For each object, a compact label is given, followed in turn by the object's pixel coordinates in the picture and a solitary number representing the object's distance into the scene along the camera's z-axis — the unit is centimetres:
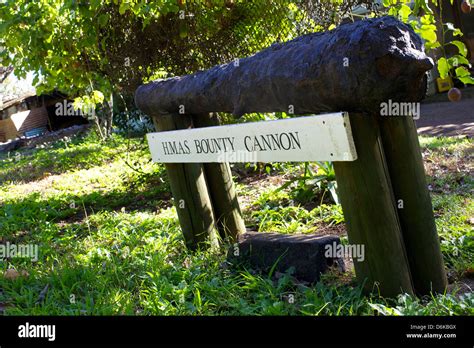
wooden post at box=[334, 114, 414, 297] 282
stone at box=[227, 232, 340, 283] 351
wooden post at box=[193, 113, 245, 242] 447
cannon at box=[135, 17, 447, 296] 259
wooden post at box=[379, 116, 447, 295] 294
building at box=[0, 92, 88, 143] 2991
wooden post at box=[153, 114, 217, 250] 438
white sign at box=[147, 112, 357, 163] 280
